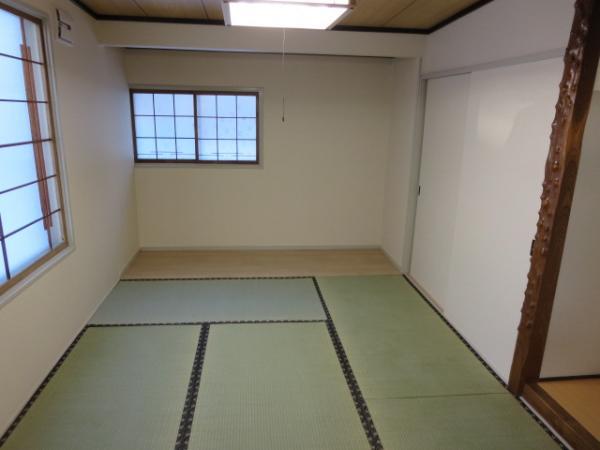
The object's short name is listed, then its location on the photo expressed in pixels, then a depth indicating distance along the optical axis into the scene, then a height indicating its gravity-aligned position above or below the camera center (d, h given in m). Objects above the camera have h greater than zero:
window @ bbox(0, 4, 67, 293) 2.56 -0.24
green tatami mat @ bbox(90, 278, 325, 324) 3.77 -1.66
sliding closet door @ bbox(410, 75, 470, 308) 3.71 -0.48
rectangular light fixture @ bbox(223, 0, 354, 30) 1.96 +0.56
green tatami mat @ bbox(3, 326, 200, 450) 2.32 -1.69
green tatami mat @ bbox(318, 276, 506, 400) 2.86 -1.67
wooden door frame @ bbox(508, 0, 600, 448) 2.22 -0.44
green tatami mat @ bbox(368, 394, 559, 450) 2.35 -1.69
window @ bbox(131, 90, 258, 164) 5.21 -0.03
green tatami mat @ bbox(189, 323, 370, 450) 2.36 -1.69
